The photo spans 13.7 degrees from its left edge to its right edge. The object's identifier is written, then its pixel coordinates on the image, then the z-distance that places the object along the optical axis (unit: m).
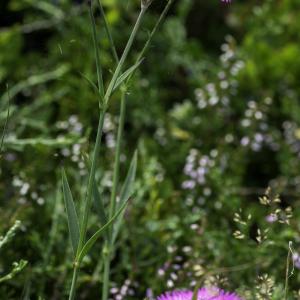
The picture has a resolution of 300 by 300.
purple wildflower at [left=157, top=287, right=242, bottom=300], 0.67
